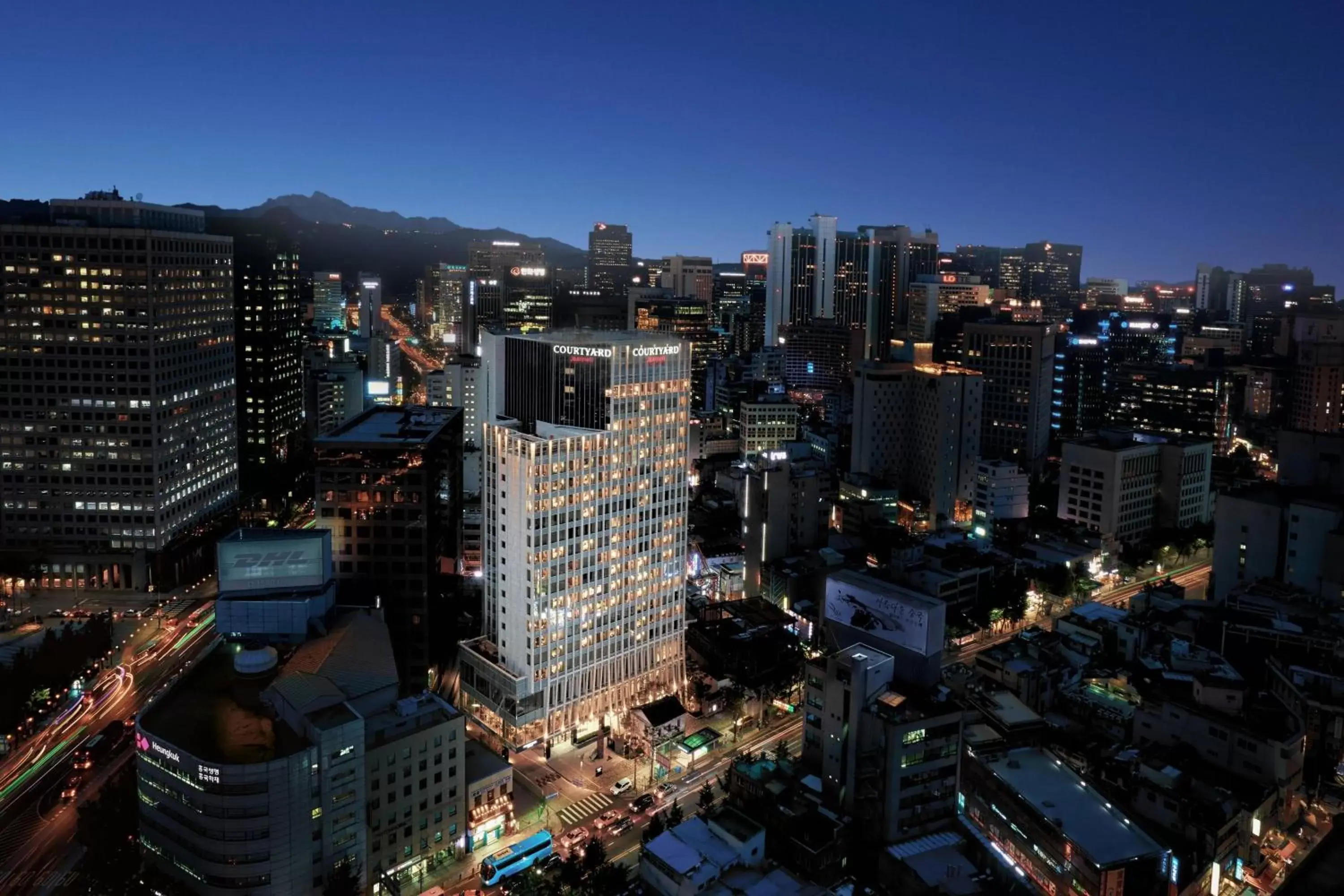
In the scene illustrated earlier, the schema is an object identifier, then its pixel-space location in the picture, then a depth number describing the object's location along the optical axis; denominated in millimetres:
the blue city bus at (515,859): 45312
